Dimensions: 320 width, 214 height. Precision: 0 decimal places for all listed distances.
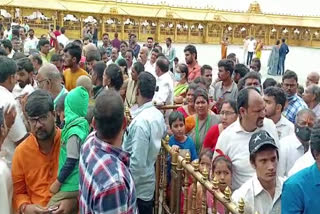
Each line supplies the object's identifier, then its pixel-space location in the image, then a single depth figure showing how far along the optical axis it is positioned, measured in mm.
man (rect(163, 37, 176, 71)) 15719
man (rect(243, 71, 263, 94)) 6098
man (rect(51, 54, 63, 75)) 8097
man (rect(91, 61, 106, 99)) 5734
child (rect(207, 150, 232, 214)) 3776
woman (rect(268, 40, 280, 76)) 20977
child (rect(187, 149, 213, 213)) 4355
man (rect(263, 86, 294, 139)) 4902
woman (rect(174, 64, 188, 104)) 7734
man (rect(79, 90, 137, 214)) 2436
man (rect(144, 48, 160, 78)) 10231
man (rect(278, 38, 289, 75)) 20734
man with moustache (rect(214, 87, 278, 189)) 3893
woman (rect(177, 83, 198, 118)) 5711
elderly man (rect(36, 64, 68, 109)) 4766
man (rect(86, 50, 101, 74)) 7736
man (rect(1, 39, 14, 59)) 9125
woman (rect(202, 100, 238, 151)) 4758
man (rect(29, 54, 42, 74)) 7579
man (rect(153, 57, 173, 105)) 7203
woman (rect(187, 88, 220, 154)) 5316
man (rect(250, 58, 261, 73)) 9891
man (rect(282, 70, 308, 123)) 6062
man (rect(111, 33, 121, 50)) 17830
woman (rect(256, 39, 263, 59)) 22409
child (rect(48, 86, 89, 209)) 3279
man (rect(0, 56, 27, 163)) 3820
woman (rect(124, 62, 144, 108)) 6879
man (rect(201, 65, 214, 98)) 7594
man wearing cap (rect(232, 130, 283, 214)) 3039
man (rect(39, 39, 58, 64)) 9958
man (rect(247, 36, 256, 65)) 22230
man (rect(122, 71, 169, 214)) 4055
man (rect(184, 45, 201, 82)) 8523
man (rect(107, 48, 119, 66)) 11170
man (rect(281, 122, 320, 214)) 2586
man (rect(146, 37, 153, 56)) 15180
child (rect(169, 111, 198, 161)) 4953
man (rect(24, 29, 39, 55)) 14515
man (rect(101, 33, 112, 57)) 15152
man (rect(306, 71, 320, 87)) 7613
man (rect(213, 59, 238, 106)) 6918
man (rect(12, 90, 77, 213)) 3213
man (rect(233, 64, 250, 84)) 7648
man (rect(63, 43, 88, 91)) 6401
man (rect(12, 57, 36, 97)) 5268
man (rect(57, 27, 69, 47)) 15683
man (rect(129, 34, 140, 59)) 15750
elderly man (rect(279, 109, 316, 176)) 4168
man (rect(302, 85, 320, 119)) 6297
